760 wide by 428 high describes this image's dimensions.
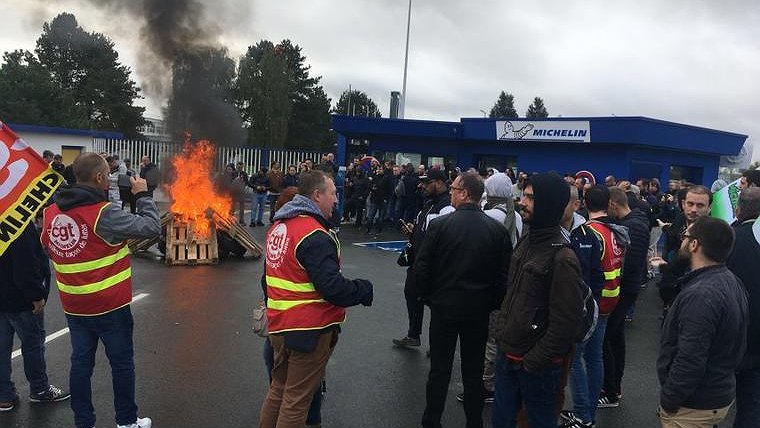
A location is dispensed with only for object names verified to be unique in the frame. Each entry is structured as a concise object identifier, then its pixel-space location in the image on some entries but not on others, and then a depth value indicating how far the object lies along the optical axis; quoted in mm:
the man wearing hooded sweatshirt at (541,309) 2846
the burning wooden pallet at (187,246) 9766
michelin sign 18531
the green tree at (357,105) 86125
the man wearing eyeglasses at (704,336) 2670
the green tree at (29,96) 45188
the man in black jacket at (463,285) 3703
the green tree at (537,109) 85000
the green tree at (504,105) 83312
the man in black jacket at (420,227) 5211
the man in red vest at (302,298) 3133
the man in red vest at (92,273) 3492
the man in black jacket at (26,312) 3936
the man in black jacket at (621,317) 4570
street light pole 28062
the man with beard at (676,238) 3678
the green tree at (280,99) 52000
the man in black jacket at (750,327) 3166
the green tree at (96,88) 47781
